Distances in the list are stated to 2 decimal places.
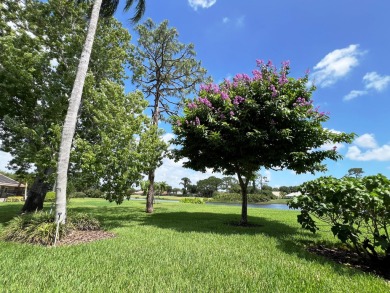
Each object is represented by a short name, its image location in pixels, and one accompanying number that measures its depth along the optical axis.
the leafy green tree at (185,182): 120.04
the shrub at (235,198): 64.44
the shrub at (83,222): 8.73
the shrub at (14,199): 35.25
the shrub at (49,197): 34.11
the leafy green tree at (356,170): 97.81
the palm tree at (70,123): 8.26
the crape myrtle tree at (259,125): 9.98
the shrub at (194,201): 40.23
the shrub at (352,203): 4.89
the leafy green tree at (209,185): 110.25
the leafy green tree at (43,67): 10.98
